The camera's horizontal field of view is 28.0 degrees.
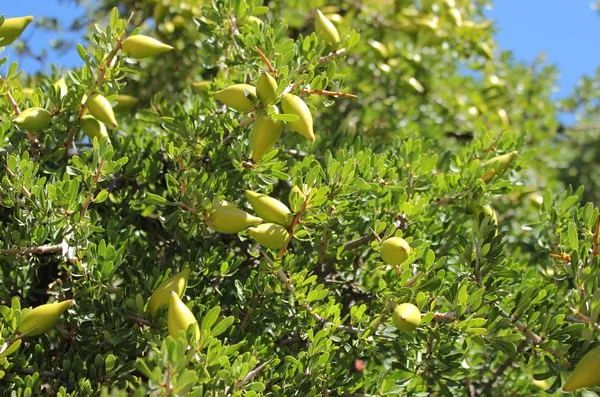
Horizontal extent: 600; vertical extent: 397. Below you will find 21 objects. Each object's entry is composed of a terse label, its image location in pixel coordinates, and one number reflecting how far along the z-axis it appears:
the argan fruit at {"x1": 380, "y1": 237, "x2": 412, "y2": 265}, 0.89
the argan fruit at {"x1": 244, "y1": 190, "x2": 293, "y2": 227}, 0.88
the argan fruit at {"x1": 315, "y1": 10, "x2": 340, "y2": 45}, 1.01
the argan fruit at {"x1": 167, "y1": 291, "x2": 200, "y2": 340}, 0.82
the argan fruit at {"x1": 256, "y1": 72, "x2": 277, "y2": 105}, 0.89
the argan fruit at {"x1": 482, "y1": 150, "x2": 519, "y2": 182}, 0.99
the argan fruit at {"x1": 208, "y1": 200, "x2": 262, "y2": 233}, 0.88
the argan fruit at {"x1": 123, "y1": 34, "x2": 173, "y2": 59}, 0.93
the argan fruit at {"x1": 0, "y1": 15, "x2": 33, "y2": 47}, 0.93
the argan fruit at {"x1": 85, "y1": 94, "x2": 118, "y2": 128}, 0.93
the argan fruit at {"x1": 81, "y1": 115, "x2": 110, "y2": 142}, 0.95
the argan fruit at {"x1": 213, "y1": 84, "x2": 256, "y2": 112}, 0.91
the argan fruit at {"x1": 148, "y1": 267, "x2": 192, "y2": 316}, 0.86
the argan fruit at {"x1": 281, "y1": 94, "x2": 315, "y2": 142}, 0.89
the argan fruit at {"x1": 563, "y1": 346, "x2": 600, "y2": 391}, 0.83
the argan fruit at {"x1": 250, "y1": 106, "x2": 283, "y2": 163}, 0.90
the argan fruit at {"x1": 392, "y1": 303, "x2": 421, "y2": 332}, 0.86
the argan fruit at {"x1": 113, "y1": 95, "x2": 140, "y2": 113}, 1.09
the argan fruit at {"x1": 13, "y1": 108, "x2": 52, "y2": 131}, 0.93
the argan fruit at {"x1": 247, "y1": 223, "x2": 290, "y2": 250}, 0.87
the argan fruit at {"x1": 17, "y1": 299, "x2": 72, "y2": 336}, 0.86
